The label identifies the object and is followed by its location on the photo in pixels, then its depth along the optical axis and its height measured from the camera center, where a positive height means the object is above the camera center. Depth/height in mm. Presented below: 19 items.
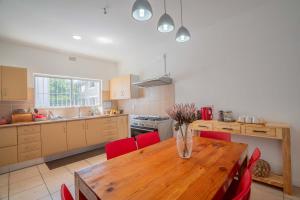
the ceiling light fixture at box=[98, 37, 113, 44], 3049 +1340
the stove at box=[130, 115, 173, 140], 3111 -579
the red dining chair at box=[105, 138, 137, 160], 1553 -536
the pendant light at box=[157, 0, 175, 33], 1480 +801
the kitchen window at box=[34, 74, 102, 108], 3488 +271
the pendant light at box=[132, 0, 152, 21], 1205 +787
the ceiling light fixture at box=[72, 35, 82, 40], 2887 +1315
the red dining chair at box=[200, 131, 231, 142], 1924 -510
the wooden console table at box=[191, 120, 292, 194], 1824 -493
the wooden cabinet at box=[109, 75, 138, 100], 3949 +371
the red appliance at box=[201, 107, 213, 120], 2693 -256
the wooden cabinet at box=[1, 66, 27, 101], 2727 +371
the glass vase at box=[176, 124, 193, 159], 1316 -400
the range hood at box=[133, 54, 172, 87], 3107 +428
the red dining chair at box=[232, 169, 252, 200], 693 -466
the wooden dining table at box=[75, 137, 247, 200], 820 -530
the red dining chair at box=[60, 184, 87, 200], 728 -482
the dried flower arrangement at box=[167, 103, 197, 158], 1264 -224
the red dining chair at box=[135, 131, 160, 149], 1831 -522
